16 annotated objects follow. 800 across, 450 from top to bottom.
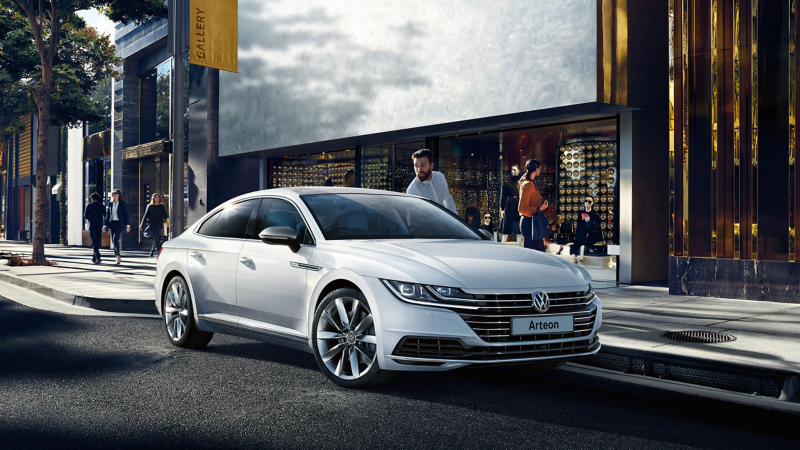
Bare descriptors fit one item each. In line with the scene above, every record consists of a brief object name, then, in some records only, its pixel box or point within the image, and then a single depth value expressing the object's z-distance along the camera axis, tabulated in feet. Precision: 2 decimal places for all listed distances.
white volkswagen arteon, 15.21
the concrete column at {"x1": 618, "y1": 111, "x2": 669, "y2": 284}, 39.42
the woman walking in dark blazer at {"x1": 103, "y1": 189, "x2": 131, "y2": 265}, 61.72
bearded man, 28.09
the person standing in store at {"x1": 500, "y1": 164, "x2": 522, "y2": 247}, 45.88
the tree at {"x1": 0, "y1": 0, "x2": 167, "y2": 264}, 59.52
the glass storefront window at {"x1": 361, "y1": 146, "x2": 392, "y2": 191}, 56.65
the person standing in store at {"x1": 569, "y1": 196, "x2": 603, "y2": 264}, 41.24
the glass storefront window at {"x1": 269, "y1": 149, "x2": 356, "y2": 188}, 60.23
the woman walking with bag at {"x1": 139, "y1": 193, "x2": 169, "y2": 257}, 60.18
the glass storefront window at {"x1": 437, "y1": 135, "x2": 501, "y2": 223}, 47.11
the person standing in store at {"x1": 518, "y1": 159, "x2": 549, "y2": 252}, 37.55
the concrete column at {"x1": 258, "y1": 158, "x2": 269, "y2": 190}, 70.44
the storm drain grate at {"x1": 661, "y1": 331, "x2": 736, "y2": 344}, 21.66
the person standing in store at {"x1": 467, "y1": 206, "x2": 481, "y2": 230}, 48.19
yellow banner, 43.27
